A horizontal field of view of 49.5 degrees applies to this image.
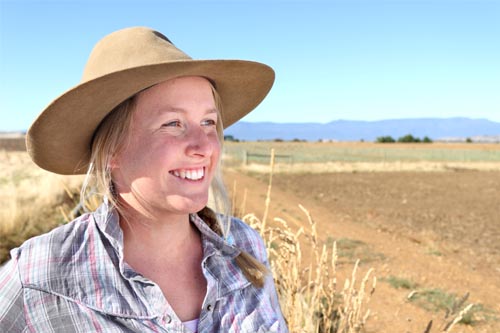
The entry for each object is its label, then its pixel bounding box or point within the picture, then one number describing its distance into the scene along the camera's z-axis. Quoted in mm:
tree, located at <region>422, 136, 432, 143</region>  105800
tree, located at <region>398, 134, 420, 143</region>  104938
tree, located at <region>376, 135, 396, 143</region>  104000
